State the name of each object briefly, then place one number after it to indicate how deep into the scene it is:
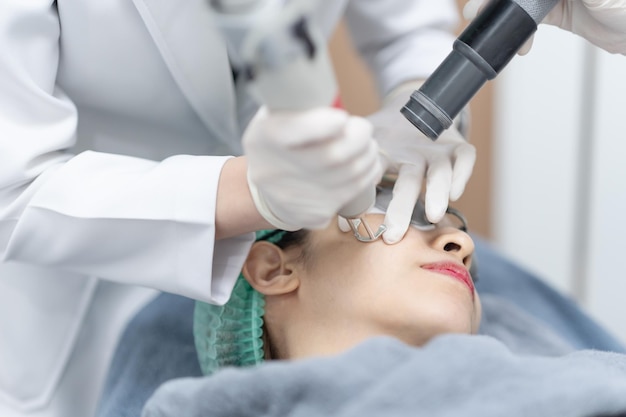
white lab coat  0.88
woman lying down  0.73
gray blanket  0.73
